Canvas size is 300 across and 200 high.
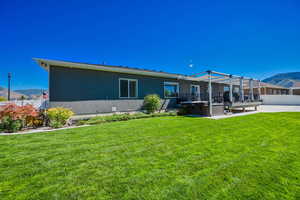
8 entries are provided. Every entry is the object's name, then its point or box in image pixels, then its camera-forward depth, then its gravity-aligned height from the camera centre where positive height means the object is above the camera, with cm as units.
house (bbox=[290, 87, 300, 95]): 2731 +236
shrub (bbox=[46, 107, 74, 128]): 587 -66
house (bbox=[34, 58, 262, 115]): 696 +101
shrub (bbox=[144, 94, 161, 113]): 899 -8
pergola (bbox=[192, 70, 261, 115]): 871 +193
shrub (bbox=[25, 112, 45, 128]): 589 -84
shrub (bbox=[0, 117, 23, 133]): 525 -91
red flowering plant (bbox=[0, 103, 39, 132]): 527 -57
